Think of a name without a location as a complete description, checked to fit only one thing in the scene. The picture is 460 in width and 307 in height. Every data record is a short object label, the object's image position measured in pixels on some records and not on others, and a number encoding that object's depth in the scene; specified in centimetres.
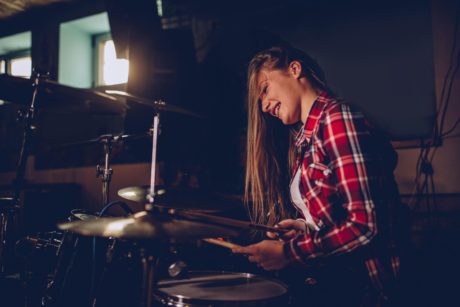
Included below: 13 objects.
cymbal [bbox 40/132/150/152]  212
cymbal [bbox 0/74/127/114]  176
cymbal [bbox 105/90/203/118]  171
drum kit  108
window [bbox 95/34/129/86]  431
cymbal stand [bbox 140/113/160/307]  112
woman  120
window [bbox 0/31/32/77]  489
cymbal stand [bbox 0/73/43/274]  195
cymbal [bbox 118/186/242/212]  164
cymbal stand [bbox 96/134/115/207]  225
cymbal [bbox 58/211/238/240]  101
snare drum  112
